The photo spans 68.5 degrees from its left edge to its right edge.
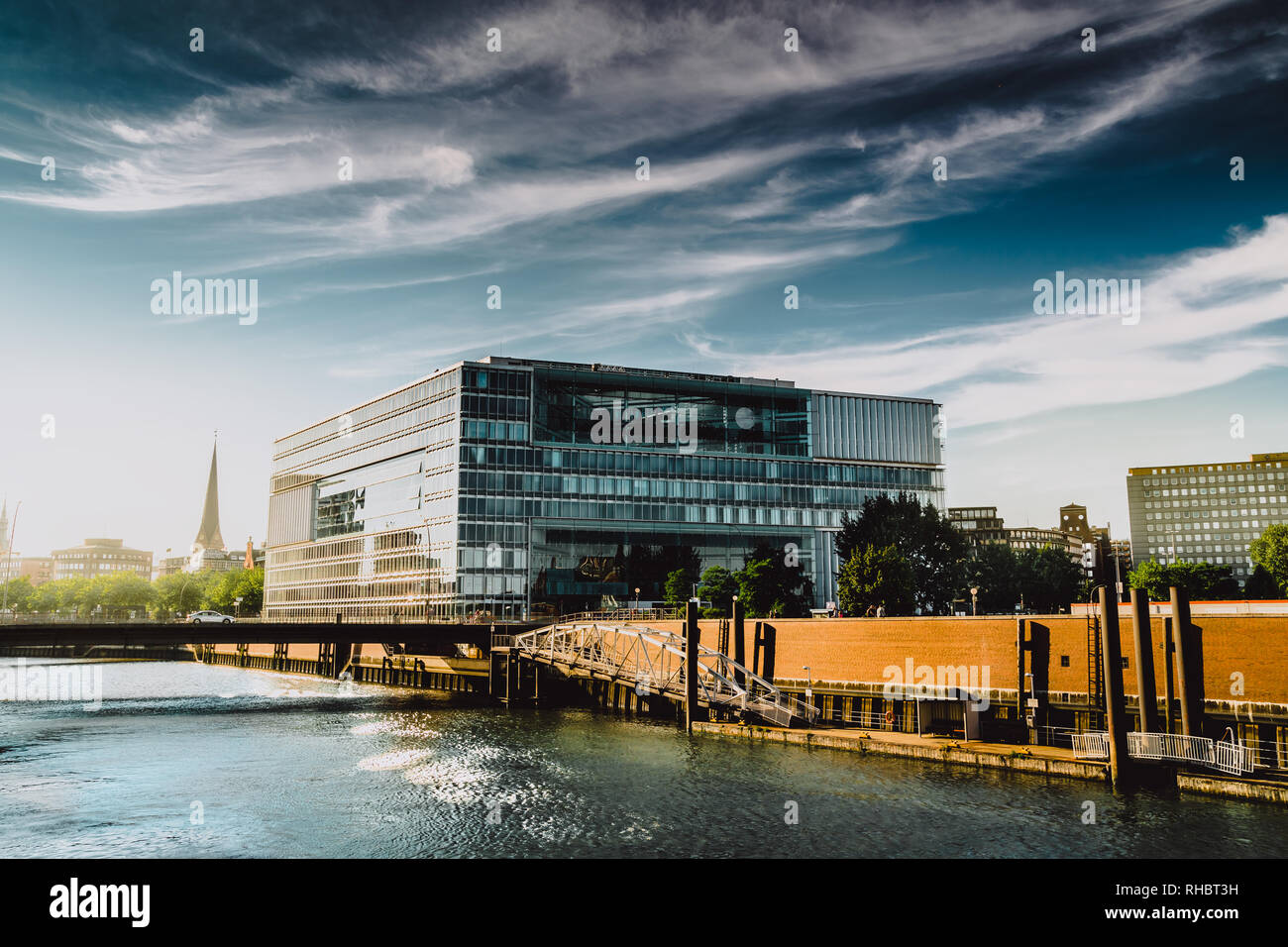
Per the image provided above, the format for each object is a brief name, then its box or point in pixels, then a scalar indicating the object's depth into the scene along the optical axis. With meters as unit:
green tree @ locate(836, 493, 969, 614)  99.62
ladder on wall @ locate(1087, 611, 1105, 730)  45.50
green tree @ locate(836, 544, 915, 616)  82.38
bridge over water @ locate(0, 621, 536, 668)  74.81
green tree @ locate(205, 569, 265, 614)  192.75
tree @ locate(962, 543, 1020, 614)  120.19
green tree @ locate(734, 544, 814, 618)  91.06
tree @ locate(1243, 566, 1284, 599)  116.50
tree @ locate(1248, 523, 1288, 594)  114.79
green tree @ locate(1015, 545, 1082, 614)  118.19
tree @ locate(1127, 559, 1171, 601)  103.96
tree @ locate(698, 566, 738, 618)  98.25
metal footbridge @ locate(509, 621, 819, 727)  60.06
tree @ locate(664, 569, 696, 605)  106.81
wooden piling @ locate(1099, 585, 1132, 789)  39.34
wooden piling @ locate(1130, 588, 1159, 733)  40.56
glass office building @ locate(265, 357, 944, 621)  116.38
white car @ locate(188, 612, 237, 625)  121.78
